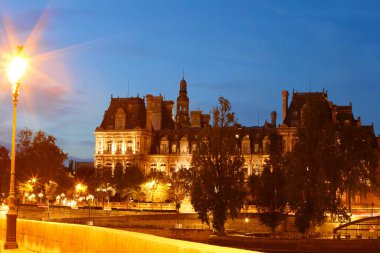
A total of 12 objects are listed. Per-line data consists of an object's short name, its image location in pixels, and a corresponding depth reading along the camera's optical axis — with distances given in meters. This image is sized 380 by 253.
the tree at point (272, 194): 58.62
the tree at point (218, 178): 54.84
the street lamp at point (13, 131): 20.17
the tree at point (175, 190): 87.56
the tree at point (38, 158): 86.62
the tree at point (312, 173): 52.88
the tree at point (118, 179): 94.31
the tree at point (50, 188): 86.00
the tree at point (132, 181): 93.69
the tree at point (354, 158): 57.59
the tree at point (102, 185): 95.94
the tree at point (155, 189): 94.06
